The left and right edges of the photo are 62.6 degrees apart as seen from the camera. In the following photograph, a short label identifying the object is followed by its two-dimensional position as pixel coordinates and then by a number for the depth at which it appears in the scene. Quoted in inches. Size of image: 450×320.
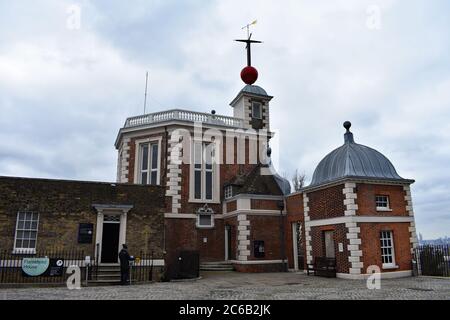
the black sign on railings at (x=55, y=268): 620.6
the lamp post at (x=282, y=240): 919.0
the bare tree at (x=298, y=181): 2016.5
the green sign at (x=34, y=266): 610.2
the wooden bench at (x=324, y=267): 713.0
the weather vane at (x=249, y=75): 904.3
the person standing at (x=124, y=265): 613.6
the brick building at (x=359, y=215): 689.0
